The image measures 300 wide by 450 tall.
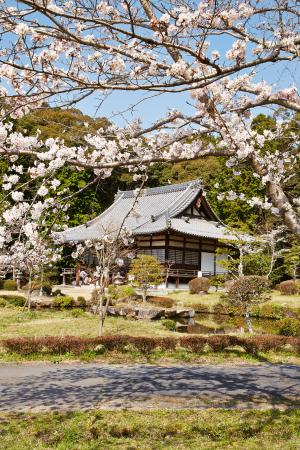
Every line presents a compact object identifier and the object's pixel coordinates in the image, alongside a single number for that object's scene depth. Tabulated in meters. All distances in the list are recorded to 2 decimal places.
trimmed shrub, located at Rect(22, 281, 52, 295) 22.06
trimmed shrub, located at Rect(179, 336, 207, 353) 10.97
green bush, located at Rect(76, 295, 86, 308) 21.98
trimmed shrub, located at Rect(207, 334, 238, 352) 11.12
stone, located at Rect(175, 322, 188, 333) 16.26
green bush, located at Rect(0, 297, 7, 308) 19.72
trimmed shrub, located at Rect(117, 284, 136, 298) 23.02
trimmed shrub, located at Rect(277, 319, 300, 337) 15.08
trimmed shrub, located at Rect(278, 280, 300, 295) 23.65
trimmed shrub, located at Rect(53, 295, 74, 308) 21.02
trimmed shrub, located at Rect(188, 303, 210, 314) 21.69
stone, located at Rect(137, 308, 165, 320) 18.22
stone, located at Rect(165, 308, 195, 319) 19.36
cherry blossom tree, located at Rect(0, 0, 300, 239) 3.68
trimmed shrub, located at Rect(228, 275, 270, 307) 14.45
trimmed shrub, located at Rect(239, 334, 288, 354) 11.25
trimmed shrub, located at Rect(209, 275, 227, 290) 19.00
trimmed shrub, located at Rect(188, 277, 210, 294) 25.00
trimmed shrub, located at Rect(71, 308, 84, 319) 17.80
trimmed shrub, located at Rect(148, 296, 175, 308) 21.86
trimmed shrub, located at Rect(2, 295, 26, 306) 20.46
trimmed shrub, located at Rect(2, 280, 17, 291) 26.75
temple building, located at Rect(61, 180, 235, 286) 28.47
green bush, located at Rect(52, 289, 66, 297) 23.77
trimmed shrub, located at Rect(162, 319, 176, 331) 15.92
